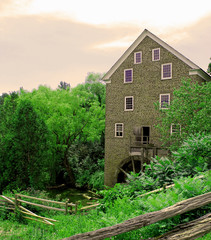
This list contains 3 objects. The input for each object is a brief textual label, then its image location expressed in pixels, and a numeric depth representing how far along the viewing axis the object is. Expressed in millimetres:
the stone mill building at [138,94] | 20578
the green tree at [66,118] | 25734
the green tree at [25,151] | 16719
